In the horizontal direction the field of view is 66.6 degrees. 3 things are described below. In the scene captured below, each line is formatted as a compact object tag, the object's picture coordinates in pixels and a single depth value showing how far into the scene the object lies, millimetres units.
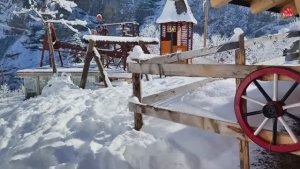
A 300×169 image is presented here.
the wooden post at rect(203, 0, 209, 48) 15091
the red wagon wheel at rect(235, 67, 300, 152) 2450
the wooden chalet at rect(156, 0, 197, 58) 14292
